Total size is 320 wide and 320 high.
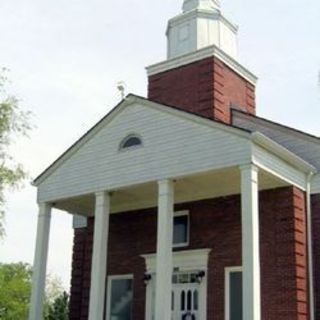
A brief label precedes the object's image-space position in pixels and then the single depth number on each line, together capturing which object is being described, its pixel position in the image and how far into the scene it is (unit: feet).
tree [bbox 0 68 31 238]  67.10
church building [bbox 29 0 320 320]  45.93
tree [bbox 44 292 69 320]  138.72
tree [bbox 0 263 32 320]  161.99
